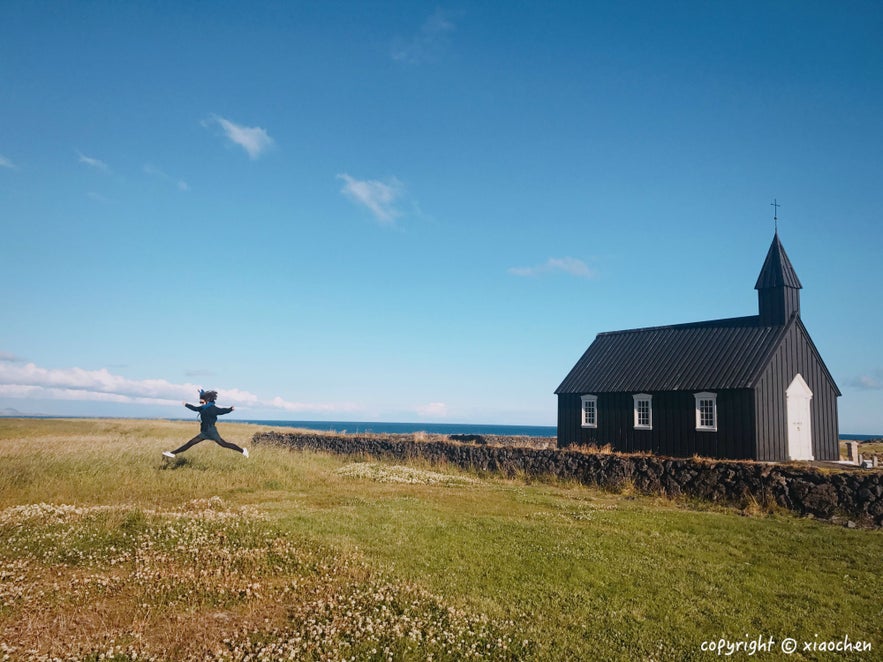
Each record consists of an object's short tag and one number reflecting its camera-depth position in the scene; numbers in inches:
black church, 1203.2
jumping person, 821.9
